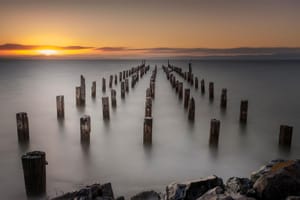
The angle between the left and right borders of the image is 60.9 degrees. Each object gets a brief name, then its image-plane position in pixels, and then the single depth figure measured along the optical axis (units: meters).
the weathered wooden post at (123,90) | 16.13
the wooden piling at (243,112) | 9.75
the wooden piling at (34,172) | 4.16
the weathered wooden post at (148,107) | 9.19
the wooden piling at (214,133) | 6.94
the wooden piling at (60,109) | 10.41
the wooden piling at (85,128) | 6.78
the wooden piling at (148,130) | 6.71
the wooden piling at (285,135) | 6.96
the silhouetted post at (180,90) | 15.60
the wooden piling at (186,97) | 12.23
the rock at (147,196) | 3.97
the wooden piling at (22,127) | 6.99
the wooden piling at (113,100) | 12.92
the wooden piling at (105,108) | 9.92
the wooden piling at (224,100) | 12.93
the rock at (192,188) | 3.64
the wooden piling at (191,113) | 10.12
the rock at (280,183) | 3.28
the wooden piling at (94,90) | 16.03
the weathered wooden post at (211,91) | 15.75
